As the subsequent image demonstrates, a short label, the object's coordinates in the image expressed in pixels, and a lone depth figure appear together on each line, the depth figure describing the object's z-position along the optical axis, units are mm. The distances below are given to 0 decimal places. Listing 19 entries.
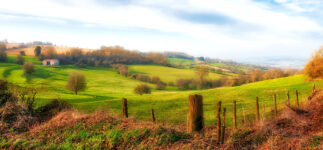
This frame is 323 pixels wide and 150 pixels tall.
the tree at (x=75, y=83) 50500
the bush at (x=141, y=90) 56406
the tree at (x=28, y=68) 73875
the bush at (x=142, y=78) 92950
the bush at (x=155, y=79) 88344
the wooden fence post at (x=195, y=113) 6980
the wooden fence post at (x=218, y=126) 6864
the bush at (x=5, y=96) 9766
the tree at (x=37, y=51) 119988
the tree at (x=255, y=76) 76125
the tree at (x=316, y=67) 39531
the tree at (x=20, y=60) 93788
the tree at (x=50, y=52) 117688
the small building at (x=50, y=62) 105250
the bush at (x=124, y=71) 99006
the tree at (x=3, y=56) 90562
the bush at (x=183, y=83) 83062
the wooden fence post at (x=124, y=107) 9484
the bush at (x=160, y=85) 79500
